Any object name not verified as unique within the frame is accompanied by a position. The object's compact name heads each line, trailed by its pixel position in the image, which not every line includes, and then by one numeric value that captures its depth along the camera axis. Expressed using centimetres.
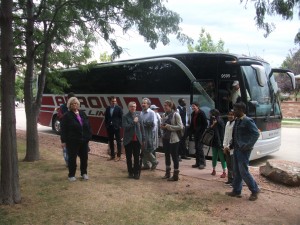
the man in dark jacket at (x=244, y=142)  628
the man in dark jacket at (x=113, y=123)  1016
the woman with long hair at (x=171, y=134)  757
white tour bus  1015
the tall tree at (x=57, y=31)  689
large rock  720
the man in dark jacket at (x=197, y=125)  916
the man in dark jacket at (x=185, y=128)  1021
